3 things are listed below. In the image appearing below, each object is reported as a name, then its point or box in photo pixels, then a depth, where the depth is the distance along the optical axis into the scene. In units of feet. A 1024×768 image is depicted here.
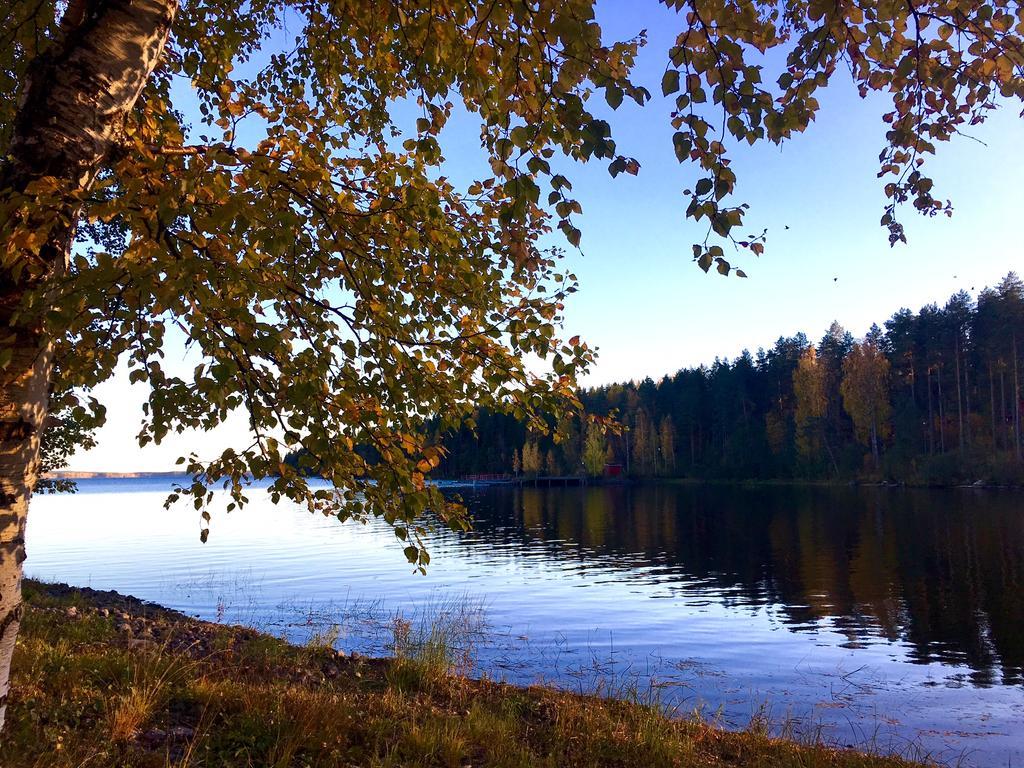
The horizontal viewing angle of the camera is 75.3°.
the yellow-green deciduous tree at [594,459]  397.31
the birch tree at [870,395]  283.79
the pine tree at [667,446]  394.52
